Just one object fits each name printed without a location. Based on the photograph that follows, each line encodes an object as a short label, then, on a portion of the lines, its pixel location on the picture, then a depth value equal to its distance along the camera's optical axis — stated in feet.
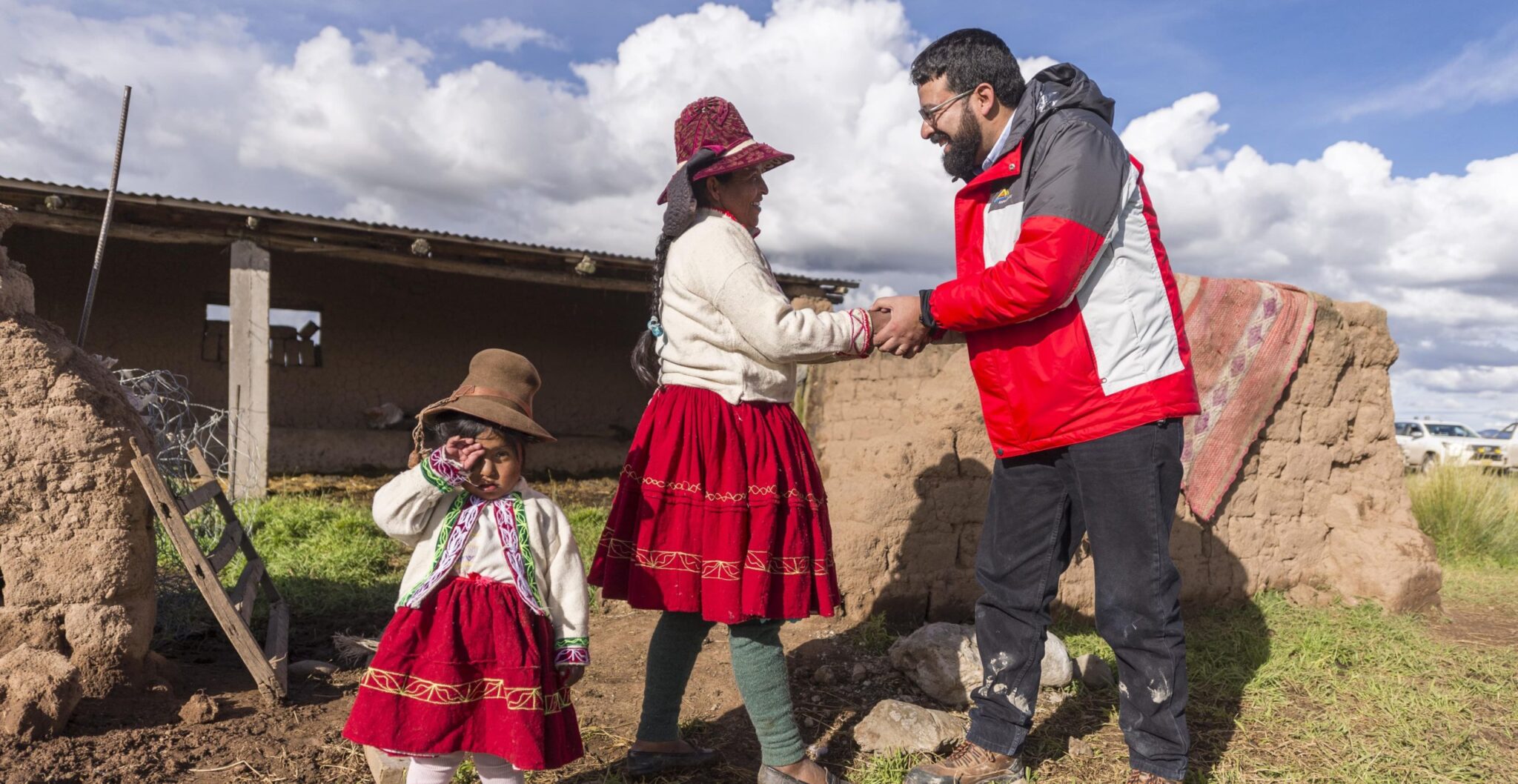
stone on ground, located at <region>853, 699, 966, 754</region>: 10.17
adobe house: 27.14
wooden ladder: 10.46
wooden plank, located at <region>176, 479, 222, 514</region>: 11.37
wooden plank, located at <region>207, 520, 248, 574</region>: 11.61
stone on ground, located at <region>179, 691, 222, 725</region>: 10.27
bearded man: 8.11
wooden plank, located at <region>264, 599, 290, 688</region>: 11.23
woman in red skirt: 8.22
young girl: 7.06
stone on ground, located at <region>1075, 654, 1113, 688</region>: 12.37
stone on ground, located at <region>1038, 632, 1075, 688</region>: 11.93
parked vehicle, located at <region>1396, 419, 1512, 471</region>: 56.24
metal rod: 11.02
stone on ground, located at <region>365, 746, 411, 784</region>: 7.94
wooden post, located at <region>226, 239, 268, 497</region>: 26.71
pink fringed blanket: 16.06
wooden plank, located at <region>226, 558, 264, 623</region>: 11.83
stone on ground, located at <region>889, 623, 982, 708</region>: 11.83
